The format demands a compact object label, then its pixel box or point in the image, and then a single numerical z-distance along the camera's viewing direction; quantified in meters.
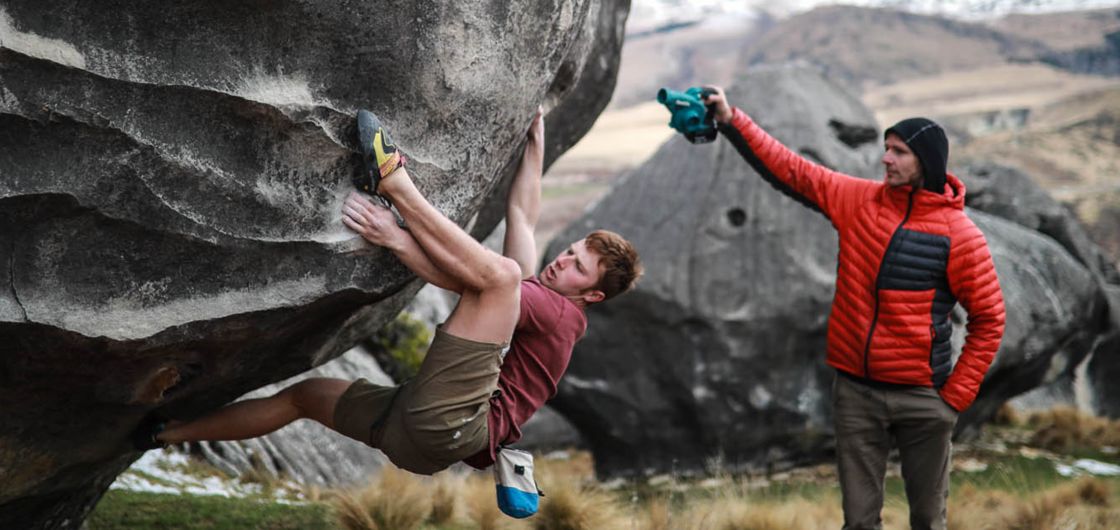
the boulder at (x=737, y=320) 10.43
